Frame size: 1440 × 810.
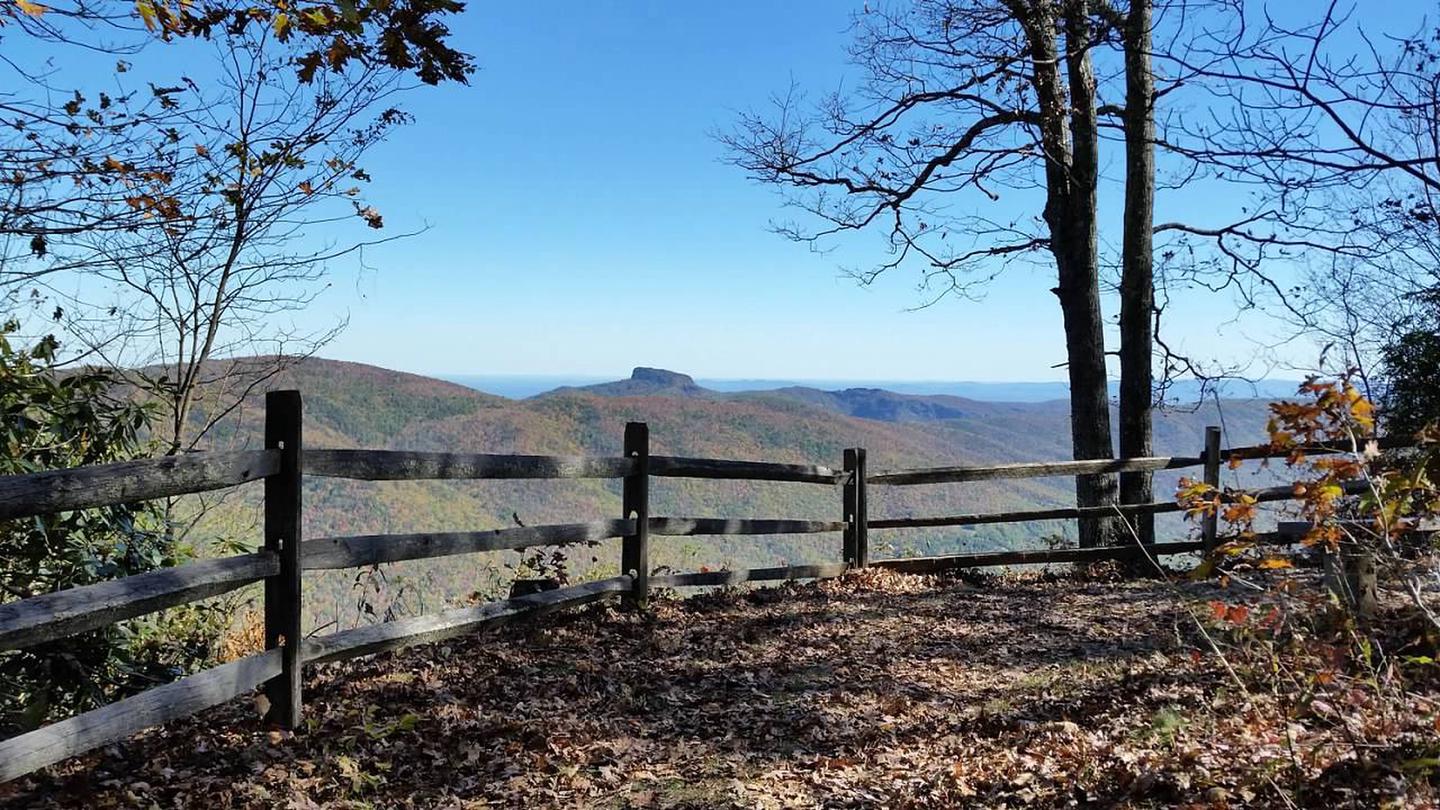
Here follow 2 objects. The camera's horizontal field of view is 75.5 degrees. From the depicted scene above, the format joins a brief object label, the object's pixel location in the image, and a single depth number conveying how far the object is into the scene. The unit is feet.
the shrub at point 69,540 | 17.80
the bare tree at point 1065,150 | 34.42
